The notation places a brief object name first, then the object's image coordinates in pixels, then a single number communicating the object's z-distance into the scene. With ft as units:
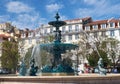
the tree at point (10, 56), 104.60
